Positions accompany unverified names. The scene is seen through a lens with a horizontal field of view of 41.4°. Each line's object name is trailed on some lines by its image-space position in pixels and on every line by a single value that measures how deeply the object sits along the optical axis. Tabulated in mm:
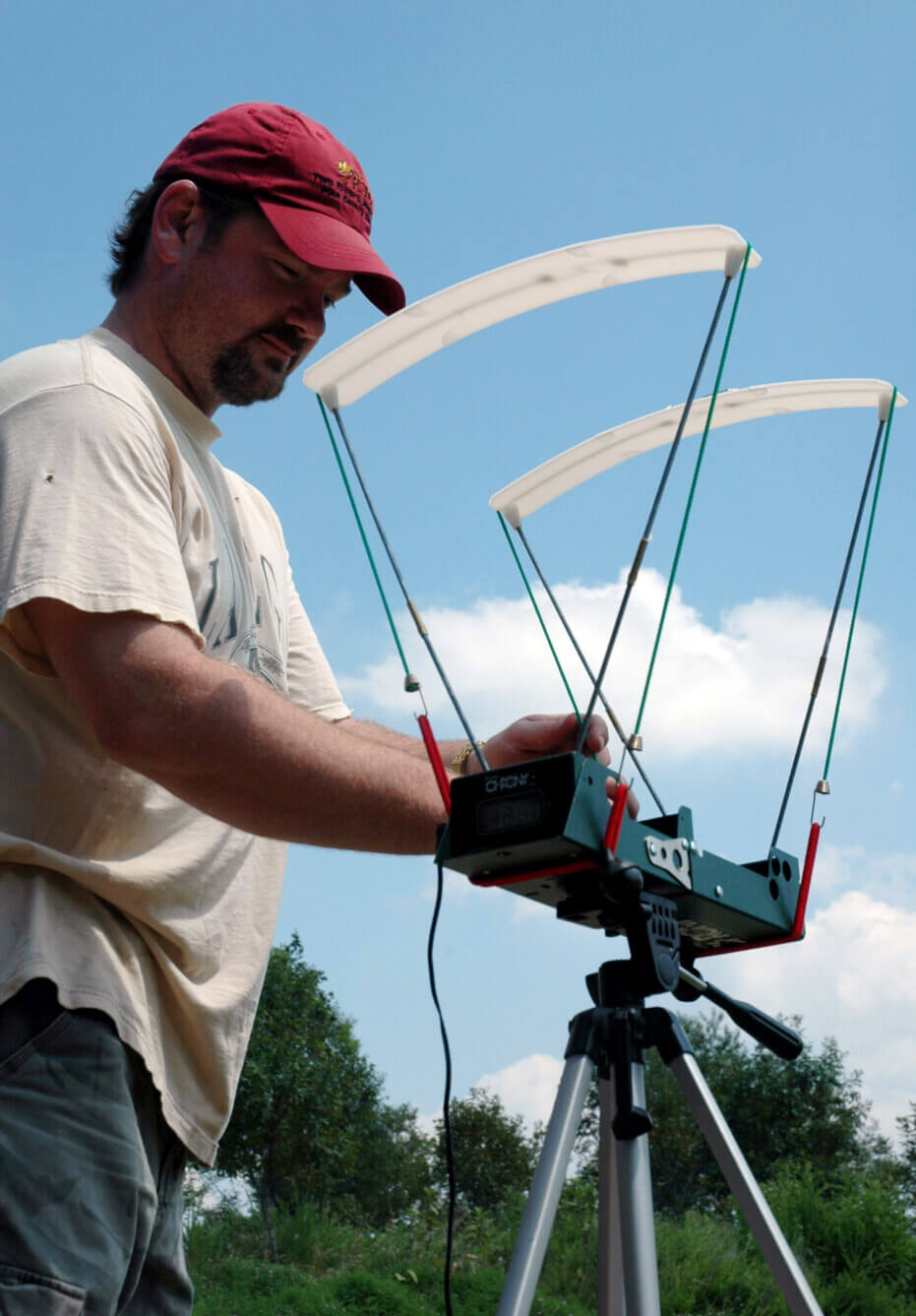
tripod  1483
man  1505
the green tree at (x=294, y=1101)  17234
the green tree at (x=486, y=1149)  21828
